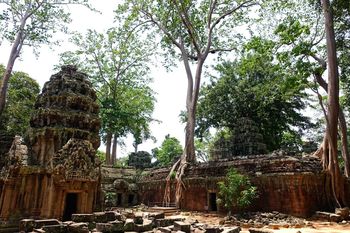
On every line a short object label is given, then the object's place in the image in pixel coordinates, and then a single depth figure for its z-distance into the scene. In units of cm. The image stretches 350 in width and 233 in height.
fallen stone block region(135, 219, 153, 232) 961
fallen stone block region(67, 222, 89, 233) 884
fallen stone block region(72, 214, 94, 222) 1020
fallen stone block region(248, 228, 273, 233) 780
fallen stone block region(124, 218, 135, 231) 963
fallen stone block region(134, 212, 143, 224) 1042
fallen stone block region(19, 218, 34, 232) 905
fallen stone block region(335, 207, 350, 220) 1145
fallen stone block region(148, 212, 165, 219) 1114
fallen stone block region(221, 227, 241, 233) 810
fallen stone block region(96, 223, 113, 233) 915
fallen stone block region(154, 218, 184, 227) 1032
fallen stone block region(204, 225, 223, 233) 839
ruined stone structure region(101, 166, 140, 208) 2128
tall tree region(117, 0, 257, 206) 2033
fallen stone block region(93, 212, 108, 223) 1057
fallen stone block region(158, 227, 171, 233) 851
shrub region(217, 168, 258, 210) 1279
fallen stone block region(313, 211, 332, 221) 1138
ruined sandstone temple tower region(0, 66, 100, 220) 1202
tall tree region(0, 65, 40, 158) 2017
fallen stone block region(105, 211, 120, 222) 1106
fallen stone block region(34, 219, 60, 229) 915
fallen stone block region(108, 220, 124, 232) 944
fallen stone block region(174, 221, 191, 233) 862
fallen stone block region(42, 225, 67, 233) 857
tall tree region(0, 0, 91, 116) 1797
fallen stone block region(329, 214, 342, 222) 1111
